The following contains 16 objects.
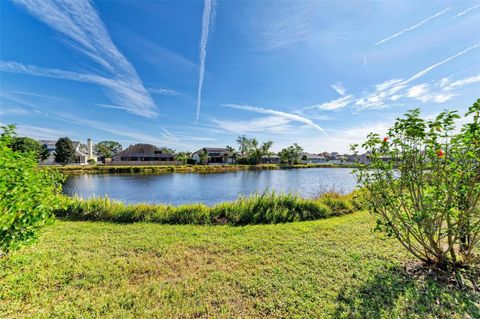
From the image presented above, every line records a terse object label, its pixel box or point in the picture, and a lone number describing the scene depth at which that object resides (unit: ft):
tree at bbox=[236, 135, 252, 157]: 183.11
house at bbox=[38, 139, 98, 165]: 142.20
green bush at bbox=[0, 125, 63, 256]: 7.29
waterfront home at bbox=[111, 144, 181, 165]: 138.82
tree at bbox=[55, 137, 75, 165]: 121.29
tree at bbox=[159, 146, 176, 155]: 194.39
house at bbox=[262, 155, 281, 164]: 206.10
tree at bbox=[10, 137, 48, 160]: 101.69
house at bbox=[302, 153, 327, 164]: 249.55
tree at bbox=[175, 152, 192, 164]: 163.12
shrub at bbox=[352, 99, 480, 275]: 8.14
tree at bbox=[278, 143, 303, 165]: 190.60
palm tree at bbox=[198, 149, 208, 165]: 158.61
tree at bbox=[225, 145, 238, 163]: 184.39
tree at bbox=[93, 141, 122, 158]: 215.86
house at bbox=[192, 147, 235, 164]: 183.27
